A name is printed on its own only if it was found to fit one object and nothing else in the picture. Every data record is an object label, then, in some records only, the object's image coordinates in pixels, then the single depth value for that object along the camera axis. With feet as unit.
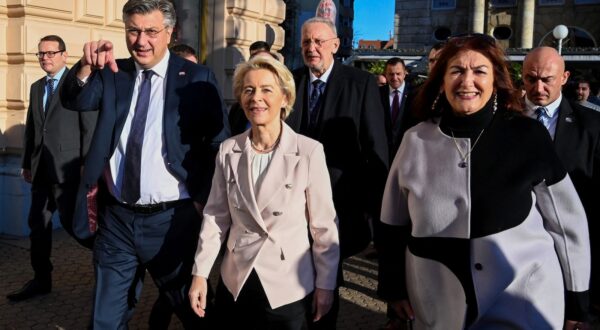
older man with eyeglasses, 11.94
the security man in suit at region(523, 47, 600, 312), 12.07
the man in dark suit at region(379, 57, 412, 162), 21.90
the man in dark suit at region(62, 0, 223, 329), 10.18
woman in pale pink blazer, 8.85
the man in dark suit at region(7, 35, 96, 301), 16.43
